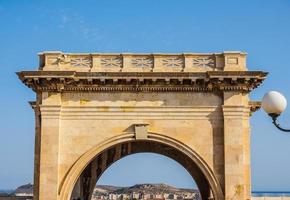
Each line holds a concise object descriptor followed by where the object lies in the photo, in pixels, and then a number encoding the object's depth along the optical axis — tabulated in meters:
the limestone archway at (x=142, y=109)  24.77
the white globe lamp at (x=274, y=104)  12.35
